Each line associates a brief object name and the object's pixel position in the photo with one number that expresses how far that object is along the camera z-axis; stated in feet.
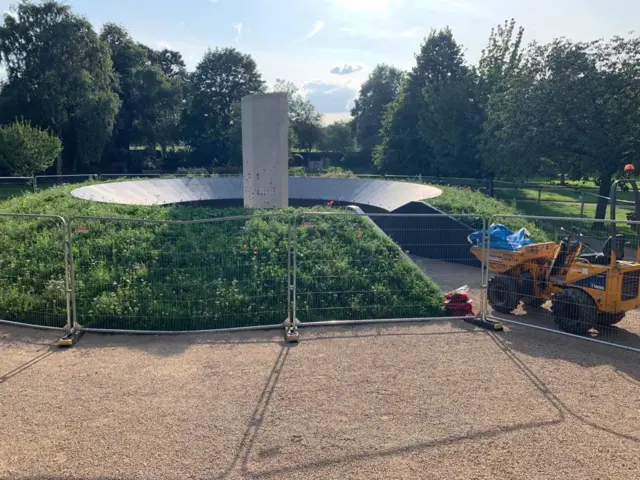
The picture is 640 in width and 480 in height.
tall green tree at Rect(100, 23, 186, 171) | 148.77
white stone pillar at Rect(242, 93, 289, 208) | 51.44
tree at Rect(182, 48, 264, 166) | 160.97
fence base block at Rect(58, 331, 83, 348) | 21.53
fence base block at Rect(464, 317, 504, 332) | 24.18
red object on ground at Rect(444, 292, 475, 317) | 26.37
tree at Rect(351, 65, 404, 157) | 220.43
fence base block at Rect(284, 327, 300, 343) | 22.11
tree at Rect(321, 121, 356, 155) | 218.18
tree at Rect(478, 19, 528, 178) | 81.76
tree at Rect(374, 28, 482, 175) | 103.50
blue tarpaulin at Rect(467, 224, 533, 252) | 27.65
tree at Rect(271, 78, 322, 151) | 185.37
